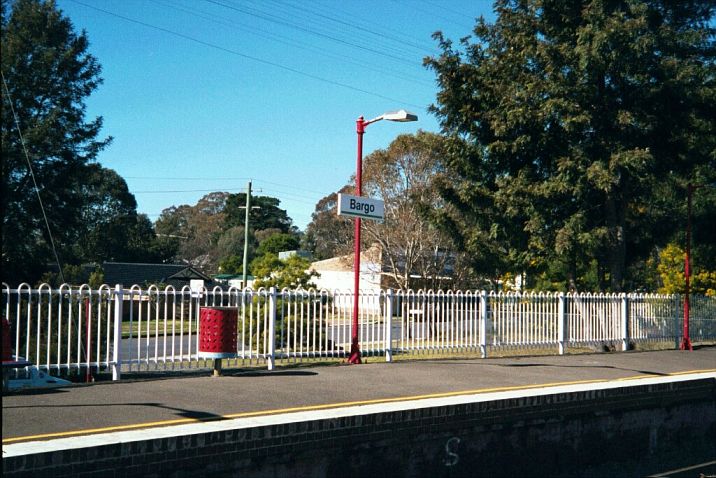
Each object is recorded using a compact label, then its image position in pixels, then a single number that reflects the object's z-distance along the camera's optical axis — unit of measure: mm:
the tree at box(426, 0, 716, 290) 21203
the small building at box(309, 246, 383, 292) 38588
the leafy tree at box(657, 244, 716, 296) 29833
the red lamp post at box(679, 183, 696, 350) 21000
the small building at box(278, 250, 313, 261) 59219
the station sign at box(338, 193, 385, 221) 13711
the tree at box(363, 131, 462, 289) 35594
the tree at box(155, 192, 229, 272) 80250
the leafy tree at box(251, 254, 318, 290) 22641
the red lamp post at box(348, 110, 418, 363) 13875
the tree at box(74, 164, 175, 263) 54812
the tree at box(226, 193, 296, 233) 84000
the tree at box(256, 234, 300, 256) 69500
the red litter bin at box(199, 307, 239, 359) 11180
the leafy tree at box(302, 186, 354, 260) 62125
